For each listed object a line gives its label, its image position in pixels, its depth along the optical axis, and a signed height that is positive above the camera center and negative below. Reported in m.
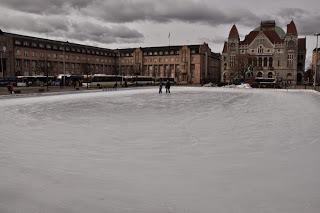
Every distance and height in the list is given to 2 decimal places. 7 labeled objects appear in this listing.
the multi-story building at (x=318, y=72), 110.46 +5.09
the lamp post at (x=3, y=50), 68.82 +8.28
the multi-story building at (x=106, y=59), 74.69 +8.20
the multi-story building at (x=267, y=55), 88.25 +9.39
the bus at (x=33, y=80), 58.22 +0.84
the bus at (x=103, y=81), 53.04 +0.66
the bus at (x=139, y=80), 65.04 +0.97
